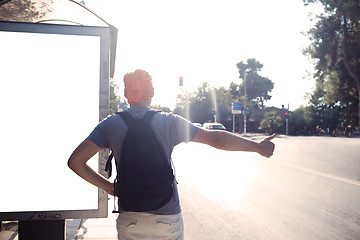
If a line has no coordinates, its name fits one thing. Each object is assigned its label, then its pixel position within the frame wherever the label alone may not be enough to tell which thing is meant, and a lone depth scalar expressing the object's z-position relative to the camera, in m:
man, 2.08
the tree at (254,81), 83.50
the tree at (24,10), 2.97
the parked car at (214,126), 38.81
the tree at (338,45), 29.95
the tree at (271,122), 47.81
